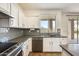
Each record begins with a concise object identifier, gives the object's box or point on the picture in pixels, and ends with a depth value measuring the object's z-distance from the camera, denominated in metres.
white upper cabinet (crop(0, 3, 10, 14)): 0.99
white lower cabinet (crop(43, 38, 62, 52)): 2.88
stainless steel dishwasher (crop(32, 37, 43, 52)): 2.88
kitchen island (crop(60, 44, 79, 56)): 0.84
